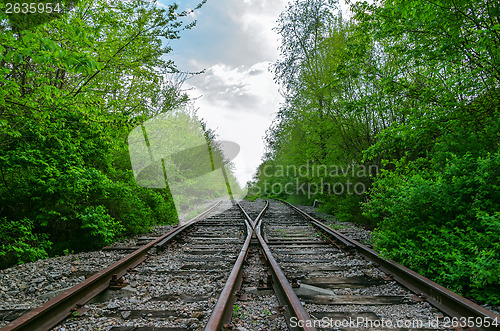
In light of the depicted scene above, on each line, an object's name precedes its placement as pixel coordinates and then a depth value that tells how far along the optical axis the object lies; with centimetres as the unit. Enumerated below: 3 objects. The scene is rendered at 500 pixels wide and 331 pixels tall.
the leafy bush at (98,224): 598
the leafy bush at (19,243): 488
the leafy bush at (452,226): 337
